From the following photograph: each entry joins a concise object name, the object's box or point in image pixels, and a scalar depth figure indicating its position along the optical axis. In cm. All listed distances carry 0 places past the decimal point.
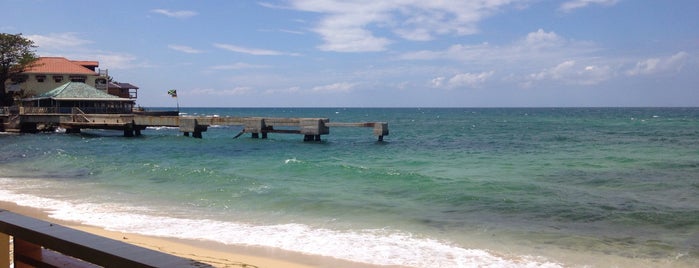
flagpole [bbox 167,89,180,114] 6334
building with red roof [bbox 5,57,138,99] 6194
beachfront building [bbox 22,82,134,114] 4797
